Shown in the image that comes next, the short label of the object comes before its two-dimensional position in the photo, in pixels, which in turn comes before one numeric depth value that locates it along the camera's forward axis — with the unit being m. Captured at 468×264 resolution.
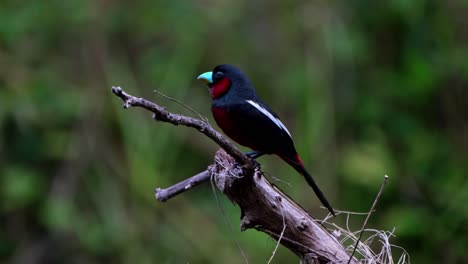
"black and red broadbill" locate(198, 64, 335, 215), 4.98
